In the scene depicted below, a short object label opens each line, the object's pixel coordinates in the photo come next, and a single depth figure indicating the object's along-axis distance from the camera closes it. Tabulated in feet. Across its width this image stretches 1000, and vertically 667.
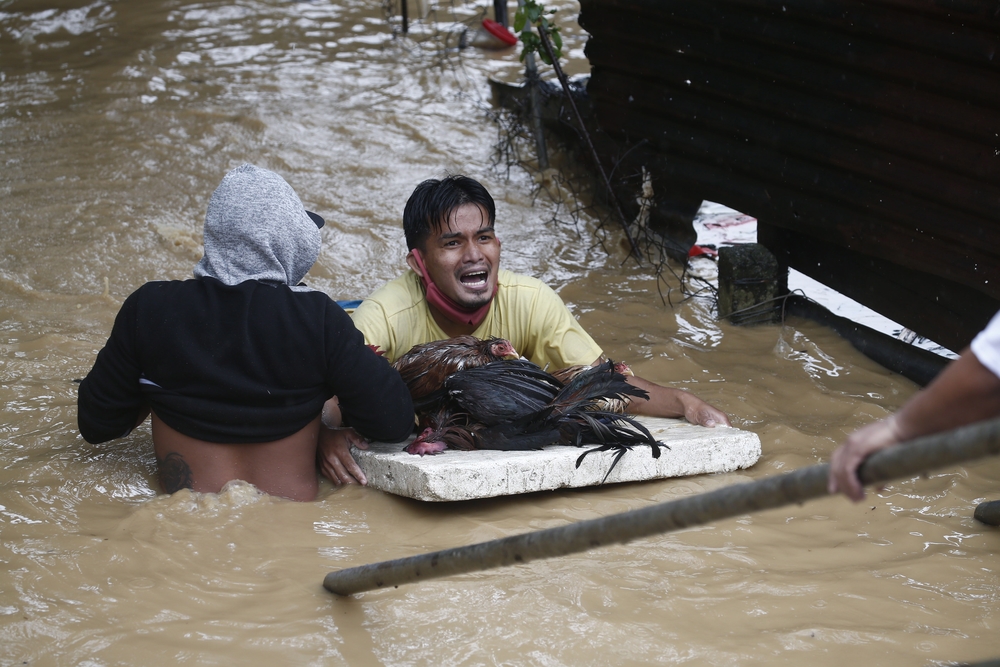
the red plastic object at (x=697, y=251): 22.09
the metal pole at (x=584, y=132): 20.90
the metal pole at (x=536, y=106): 24.76
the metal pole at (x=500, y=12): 34.42
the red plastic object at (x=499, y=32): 34.06
